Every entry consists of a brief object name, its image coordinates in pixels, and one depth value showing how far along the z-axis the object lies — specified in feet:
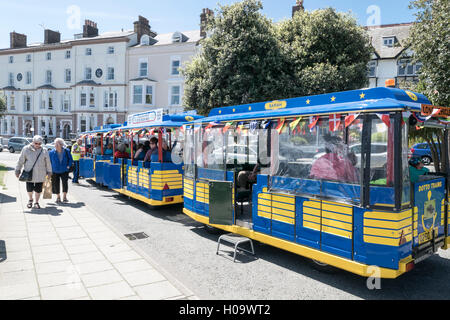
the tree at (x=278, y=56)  46.98
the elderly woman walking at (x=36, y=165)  27.25
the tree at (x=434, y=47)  27.48
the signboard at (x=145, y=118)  29.45
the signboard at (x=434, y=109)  14.07
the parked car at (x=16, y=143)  100.58
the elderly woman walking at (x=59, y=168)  31.25
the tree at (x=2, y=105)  66.15
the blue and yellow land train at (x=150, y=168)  28.02
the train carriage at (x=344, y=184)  13.16
